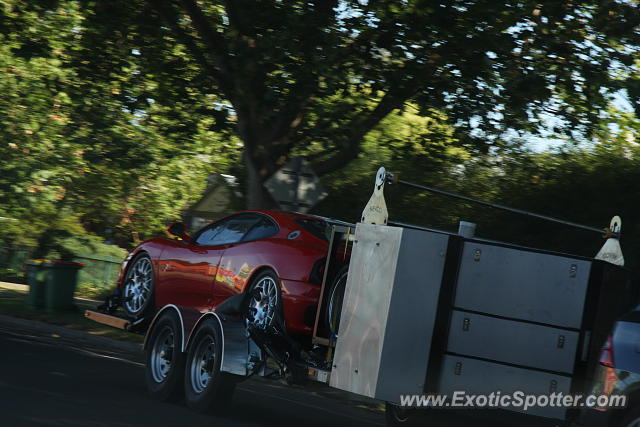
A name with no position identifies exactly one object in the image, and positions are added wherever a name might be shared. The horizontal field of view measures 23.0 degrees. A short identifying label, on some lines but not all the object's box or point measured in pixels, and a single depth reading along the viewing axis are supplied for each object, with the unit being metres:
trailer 11.69
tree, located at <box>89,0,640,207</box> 23.10
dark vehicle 10.08
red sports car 14.74
